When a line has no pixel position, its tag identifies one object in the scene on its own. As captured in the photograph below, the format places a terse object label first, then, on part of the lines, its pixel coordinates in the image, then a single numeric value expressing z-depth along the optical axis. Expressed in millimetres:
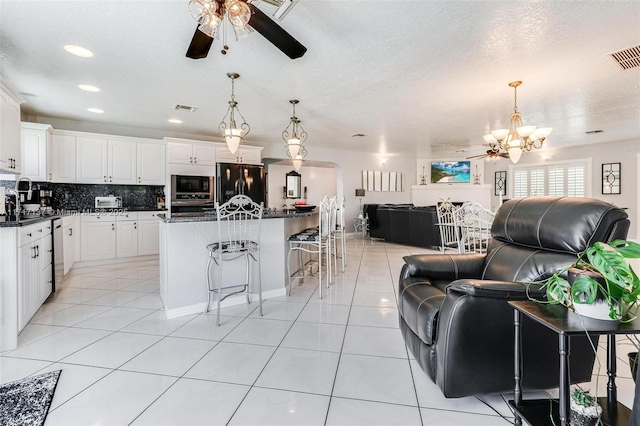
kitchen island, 2861
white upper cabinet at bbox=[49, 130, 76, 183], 4883
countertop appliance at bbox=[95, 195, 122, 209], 5491
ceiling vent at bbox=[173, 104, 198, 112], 4496
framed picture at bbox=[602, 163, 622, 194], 7516
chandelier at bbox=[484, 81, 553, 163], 4078
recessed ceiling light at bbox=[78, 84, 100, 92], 3729
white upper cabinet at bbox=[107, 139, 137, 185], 5344
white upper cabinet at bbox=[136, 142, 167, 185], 5605
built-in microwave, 5535
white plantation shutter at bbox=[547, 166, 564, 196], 8602
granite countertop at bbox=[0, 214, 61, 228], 2184
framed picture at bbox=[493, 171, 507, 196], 9762
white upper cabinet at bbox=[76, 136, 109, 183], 5102
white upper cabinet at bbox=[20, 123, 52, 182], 4480
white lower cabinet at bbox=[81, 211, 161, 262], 5000
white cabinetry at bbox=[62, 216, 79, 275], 4359
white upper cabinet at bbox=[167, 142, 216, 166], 5695
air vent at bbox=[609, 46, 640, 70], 2914
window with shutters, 8250
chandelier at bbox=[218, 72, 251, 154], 3389
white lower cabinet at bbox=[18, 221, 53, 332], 2369
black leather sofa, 6574
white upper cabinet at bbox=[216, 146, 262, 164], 6227
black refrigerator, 5973
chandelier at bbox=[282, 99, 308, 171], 4215
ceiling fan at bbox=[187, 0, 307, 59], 1581
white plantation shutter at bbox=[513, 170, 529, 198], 9367
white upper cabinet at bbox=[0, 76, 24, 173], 2967
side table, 1006
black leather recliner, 1477
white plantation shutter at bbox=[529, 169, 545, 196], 9038
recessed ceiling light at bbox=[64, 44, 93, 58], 2750
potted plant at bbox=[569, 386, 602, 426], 1151
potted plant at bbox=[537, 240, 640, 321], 1022
